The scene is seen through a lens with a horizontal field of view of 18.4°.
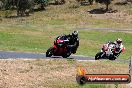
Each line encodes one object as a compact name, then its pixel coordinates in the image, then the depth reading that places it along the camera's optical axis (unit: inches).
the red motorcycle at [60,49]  1039.6
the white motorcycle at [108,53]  1061.1
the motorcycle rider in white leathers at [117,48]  1062.4
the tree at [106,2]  3621.3
